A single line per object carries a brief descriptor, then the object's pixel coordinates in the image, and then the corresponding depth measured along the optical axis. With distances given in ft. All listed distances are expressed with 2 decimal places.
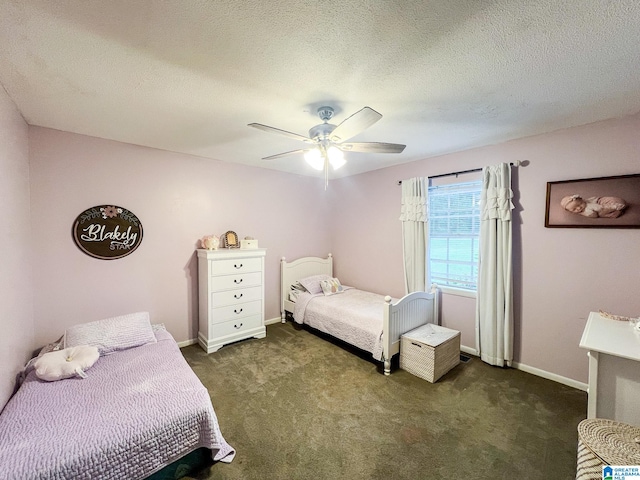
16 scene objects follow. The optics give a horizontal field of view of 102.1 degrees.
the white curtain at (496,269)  8.75
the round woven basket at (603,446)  3.60
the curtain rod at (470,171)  8.71
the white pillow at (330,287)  12.56
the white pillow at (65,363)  5.80
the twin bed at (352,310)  8.68
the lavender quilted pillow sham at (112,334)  7.04
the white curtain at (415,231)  10.95
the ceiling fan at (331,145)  6.31
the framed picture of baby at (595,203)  6.91
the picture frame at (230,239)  11.47
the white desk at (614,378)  4.57
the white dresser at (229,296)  10.09
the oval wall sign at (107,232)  8.43
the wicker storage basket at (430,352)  8.02
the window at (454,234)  10.07
